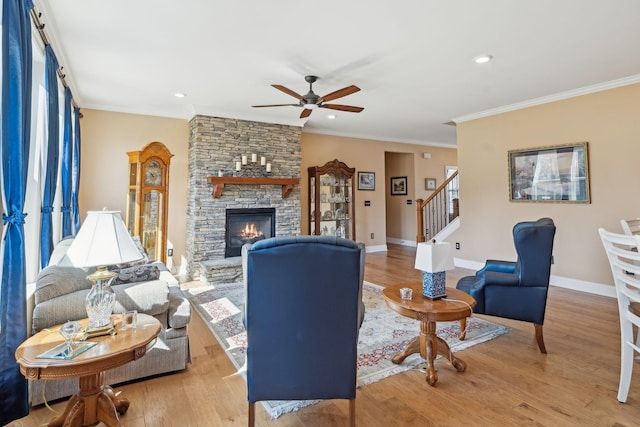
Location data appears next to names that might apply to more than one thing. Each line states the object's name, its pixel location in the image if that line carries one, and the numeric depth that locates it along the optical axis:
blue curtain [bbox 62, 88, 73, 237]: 3.57
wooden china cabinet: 6.67
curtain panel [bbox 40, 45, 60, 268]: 2.72
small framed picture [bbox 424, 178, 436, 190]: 8.72
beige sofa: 1.97
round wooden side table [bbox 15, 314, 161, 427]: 1.44
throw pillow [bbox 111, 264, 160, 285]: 2.44
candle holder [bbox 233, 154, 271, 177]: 5.50
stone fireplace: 5.23
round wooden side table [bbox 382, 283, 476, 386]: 2.15
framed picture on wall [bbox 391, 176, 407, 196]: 8.89
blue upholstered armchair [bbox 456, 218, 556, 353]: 2.61
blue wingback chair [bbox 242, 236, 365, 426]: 1.55
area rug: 2.39
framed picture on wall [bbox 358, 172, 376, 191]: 7.62
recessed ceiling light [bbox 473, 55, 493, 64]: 3.39
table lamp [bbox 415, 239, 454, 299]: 2.27
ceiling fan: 3.58
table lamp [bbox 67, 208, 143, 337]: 1.64
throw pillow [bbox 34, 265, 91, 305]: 2.03
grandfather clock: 4.87
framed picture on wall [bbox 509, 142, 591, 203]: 4.46
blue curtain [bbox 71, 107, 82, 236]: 4.14
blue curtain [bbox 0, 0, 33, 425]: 1.71
